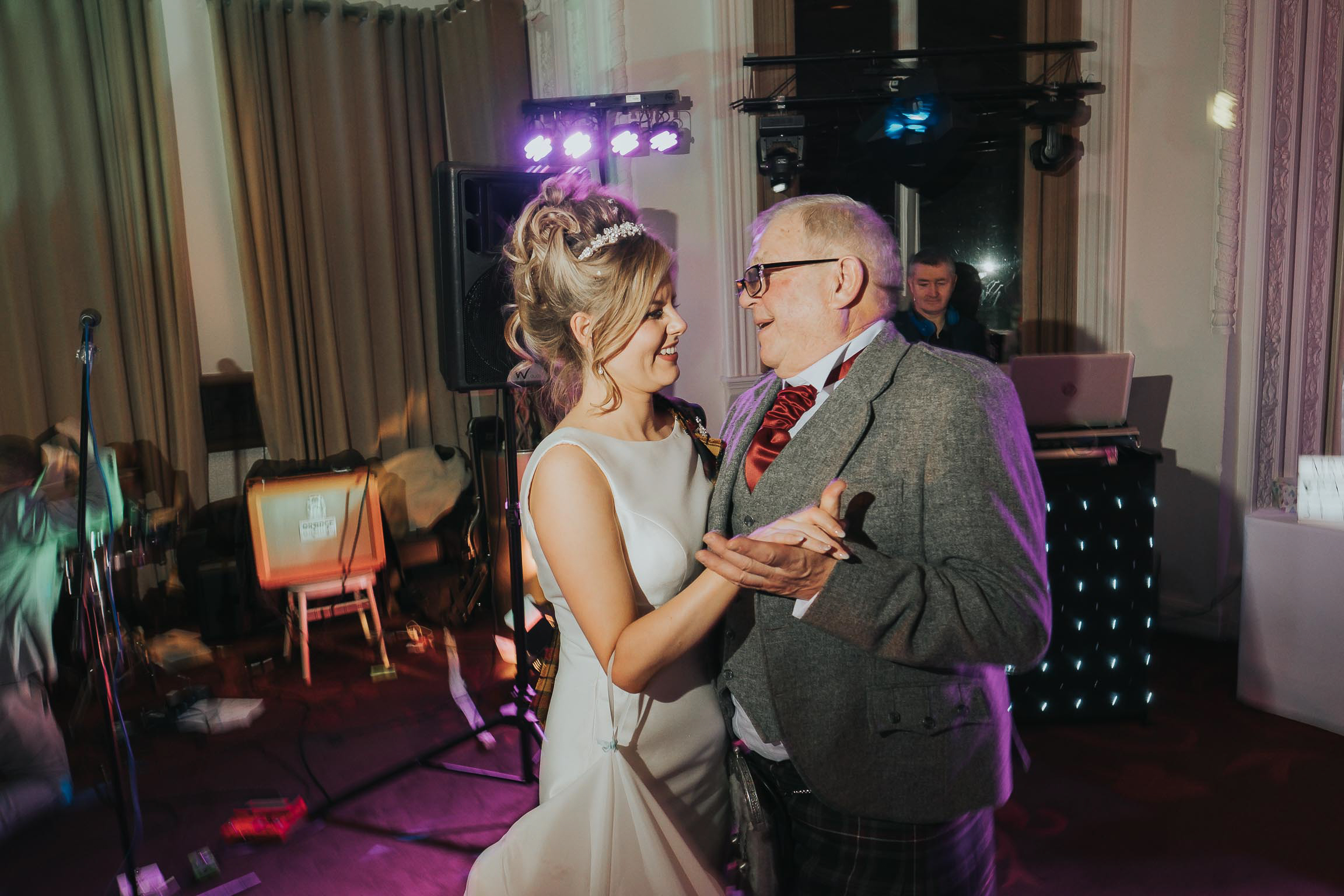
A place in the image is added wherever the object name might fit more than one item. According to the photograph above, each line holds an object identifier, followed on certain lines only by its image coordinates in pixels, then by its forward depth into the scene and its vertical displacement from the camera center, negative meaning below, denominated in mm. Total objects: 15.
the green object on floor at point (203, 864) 2646 -1659
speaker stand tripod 2967 -1406
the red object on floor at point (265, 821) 2844 -1670
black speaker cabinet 2846 +143
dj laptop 3314 -376
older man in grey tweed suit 1129 -368
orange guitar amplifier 4316 -1043
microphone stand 2225 -559
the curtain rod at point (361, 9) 4844 +1803
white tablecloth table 3215 -1299
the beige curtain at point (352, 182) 4785 +821
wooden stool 4230 -1396
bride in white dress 1265 -412
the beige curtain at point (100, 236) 4242 +508
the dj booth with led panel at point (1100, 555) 3219 -986
